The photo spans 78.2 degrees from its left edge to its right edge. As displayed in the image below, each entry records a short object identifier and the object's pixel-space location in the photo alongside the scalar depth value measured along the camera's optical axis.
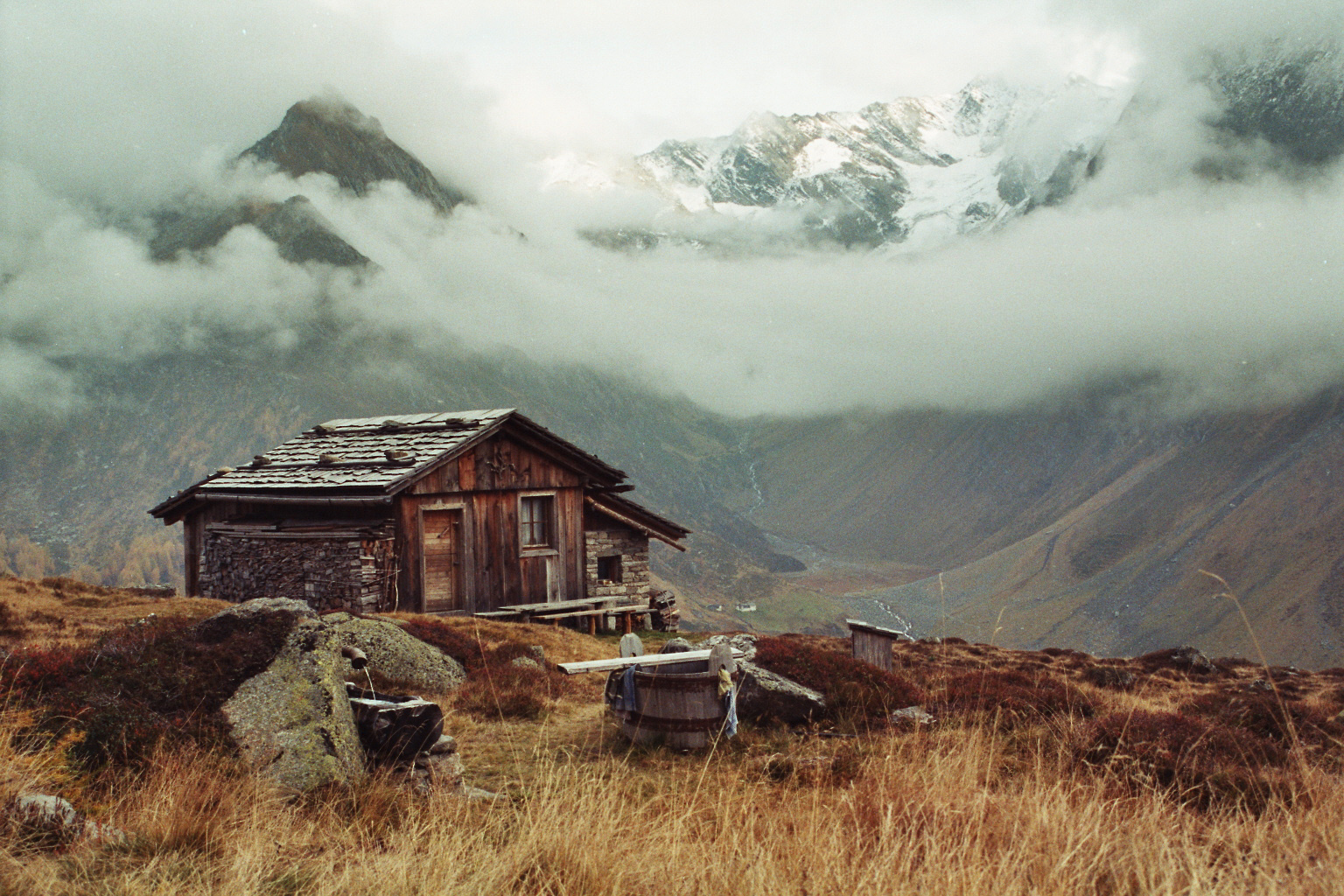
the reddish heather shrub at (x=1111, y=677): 21.33
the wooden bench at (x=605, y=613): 21.80
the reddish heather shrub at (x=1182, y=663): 27.44
